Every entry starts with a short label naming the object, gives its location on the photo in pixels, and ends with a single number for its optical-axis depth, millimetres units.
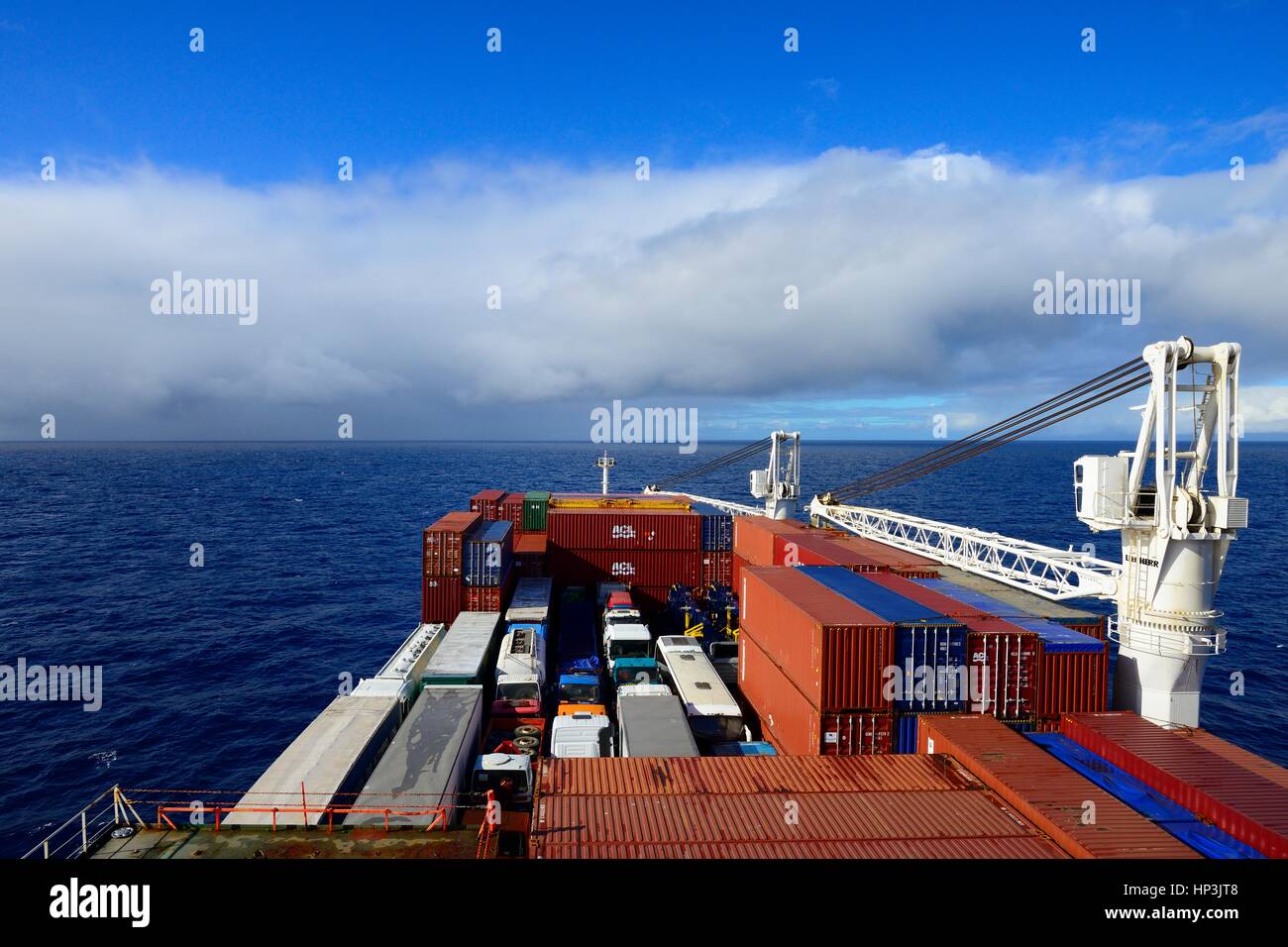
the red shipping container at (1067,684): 21953
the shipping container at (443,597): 39531
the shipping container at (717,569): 49781
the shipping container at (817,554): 34750
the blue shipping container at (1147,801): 14258
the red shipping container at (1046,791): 13953
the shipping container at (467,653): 29188
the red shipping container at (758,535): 40906
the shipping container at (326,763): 18172
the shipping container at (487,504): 51656
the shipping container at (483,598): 39688
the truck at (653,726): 22781
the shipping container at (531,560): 47250
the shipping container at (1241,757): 18016
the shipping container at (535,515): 50562
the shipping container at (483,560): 39781
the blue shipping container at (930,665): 21594
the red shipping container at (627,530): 49250
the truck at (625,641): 35656
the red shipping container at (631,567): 49406
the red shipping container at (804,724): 21562
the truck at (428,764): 17859
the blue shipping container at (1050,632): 22125
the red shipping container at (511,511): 51500
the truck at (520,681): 28094
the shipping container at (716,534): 49594
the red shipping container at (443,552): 39219
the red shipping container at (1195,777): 14570
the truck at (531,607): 36406
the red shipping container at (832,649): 21484
